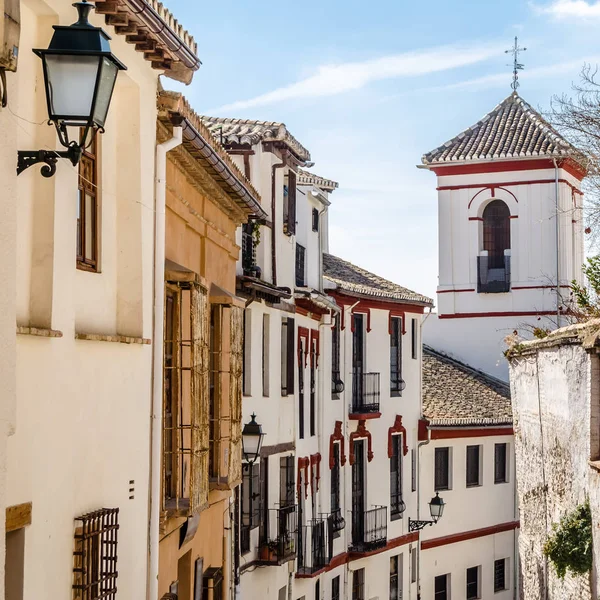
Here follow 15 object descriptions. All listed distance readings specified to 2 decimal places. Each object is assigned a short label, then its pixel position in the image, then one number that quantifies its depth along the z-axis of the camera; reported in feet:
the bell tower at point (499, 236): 125.59
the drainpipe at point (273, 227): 75.20
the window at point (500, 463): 120.26
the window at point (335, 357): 94.51
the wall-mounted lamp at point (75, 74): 22.26
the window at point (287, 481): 78.64
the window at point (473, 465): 117.91
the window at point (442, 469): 115.65
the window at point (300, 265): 85.79
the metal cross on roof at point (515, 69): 131.85
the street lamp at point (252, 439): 59.62
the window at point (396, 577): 105.81
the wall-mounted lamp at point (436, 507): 100.58
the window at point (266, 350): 73.36
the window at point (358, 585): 99.35
